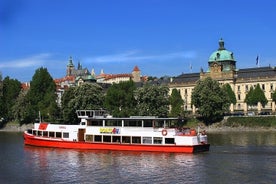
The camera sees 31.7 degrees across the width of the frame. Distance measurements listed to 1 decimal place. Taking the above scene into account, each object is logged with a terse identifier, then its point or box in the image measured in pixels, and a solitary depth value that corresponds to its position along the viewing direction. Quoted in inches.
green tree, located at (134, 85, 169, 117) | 5403.5
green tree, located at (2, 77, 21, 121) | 6713.1
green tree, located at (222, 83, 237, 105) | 6568.9
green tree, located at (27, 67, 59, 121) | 5996.1
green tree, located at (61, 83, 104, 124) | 5393.7
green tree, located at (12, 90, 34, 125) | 6259.8
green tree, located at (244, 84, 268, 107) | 6412.4
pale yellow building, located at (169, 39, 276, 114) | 6865.2
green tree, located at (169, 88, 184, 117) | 5969.5
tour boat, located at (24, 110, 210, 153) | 2893.7
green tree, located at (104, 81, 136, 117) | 5620.1
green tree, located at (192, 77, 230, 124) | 5565.9
